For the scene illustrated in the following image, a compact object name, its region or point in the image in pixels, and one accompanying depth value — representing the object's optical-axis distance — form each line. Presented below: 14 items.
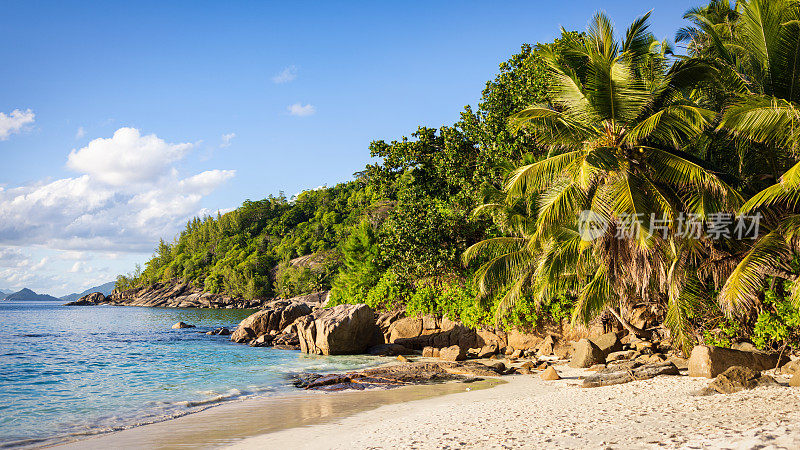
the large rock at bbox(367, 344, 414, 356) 22.20
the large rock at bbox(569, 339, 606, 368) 15.13
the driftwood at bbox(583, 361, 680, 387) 11.54
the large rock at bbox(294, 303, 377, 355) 22.12
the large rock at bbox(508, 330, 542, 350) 20.24
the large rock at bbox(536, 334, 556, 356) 18.78
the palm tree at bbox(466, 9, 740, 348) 11.15
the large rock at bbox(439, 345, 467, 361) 18.12
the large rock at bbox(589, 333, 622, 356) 15.84
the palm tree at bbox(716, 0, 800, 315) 10.11
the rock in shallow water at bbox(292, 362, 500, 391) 14.20
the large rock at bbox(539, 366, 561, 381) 13.48
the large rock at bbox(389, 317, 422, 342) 24.39
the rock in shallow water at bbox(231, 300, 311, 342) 30.36
